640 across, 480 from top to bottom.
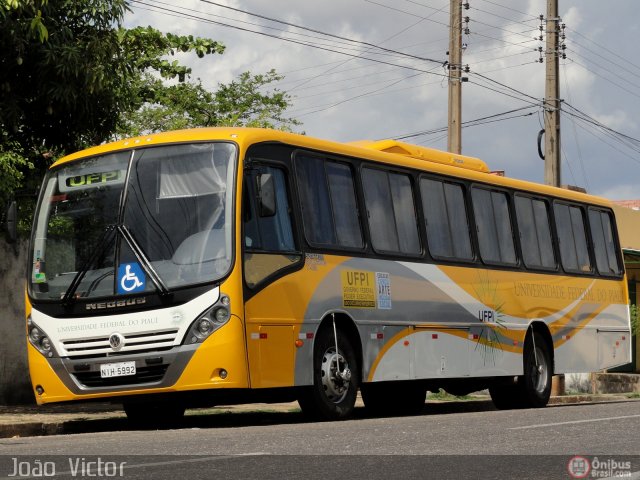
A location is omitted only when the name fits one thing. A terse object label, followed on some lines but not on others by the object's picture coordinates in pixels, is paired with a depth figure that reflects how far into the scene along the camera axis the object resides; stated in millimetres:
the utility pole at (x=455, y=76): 28172
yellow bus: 13656
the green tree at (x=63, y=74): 16531
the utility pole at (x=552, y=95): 32769
